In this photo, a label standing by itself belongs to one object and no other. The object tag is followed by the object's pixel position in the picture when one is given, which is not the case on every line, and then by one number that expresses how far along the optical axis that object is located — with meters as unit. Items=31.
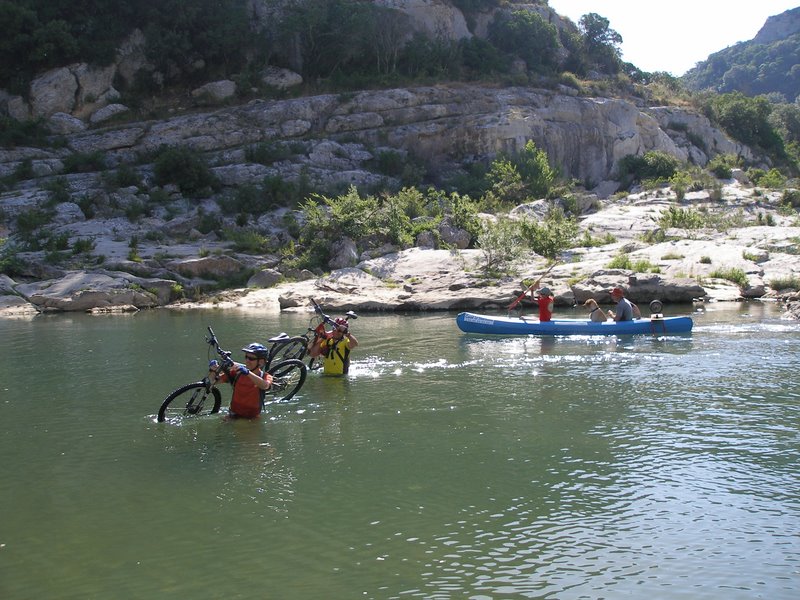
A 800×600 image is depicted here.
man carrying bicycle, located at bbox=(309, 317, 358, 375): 15.79
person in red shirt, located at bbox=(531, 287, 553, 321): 21.42
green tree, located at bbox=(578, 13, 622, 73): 71.25
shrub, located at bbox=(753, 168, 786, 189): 53.28
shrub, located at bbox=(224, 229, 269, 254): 36.38
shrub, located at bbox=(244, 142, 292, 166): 46.41
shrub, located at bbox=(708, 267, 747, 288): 29.23
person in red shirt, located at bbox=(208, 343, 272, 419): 12.00
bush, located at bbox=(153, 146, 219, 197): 42.41
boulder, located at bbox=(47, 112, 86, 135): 48.06
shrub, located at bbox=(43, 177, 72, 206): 39.28
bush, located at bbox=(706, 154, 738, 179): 56.56
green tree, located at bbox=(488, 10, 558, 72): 64.06
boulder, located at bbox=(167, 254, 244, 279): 33.94
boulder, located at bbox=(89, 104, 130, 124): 49.66
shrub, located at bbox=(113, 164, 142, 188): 42.00
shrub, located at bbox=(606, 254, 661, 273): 29.84
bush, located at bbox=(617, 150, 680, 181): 55.16
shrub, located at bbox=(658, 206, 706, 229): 37.94
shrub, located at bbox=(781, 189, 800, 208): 46.59
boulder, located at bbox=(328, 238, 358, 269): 34.41
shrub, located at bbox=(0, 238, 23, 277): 32.69
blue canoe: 20.64
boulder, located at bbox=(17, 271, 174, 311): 30.55
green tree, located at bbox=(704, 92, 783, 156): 71.38
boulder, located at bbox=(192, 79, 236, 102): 52.62
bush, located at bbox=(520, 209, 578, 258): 34.28
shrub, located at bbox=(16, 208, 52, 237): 36.00
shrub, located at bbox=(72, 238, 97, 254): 34.04
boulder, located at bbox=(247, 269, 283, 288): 33.38
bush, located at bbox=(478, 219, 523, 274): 31.58
